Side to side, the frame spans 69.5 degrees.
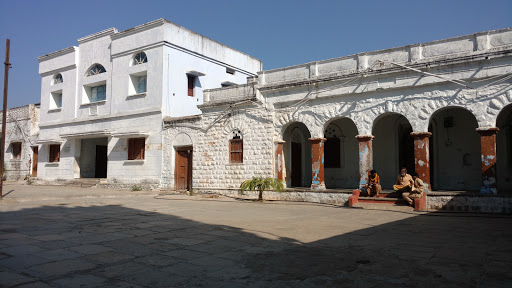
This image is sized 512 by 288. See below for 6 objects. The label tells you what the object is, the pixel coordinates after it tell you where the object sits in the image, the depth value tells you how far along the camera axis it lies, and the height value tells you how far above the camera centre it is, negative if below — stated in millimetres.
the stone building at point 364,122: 10422 +1641
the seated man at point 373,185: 11441 -562
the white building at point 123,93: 17641 +3895
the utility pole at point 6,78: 11450 +2715
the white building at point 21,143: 23891 +1525
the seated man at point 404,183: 10523 -457
